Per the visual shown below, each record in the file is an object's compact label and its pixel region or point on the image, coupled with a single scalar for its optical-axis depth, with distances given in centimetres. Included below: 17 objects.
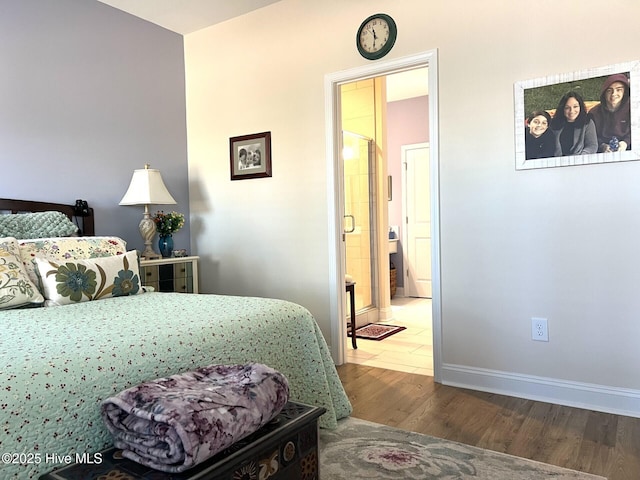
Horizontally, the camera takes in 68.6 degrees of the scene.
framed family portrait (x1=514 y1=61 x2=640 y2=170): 238
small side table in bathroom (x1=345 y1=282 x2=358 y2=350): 390
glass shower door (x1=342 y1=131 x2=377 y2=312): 470
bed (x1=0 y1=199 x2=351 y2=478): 119
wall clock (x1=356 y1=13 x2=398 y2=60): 307
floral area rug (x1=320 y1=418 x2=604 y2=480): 188
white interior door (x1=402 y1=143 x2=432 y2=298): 657
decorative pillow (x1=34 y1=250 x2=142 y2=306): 228
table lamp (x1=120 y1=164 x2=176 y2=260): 344
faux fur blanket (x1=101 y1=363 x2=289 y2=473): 116
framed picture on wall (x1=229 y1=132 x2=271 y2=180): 371
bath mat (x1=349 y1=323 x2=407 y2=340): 430
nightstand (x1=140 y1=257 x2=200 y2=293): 343
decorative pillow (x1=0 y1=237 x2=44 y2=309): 211
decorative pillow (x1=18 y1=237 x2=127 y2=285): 237
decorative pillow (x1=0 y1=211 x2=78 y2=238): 273
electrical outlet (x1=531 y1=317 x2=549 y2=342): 264
